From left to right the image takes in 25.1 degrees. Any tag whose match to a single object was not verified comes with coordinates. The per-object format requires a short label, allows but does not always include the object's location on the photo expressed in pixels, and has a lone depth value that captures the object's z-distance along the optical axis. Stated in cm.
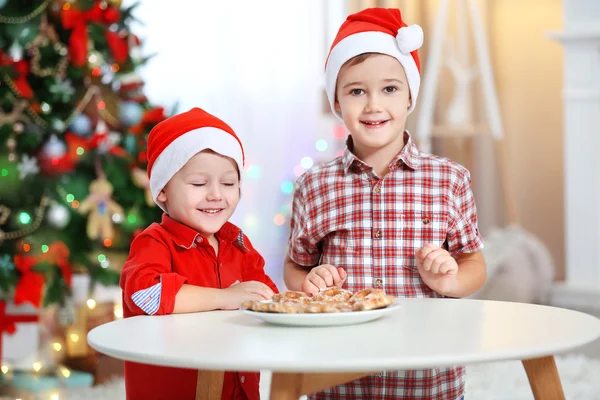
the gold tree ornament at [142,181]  332
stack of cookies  187
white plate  185
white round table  168
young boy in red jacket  209
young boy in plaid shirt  229
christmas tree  320
